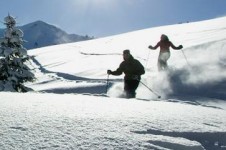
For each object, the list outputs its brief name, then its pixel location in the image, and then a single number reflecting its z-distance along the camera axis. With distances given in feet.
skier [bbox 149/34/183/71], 54.08
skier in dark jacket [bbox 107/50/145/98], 37.92
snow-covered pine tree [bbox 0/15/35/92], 71.46
